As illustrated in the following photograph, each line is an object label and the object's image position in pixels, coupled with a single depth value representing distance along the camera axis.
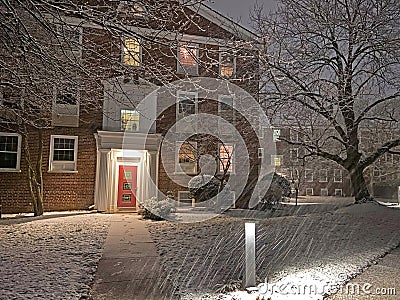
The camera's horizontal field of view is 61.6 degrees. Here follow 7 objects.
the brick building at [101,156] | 13.12
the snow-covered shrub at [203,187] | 14.04
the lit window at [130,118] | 14.08
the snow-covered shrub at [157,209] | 11.34
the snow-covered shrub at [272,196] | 13.34
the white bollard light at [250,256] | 4.24
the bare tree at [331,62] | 7.79
